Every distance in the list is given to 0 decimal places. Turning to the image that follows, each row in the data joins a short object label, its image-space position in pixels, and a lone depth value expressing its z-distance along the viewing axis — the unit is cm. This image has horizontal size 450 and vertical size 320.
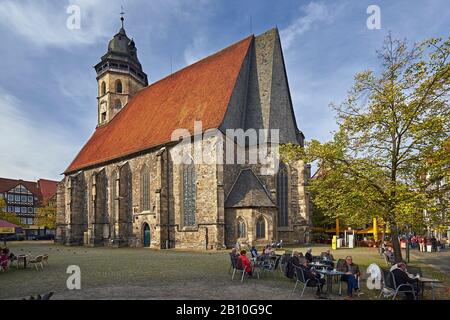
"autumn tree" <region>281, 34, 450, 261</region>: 1062
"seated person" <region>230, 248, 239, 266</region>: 1161
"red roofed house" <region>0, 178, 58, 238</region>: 5812
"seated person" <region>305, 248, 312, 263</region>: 1252
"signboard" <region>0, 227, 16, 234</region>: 1881
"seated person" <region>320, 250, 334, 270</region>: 1113
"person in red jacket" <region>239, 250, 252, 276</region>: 1112
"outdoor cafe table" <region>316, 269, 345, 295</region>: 911
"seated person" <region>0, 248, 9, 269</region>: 1291
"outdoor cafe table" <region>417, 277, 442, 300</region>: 823
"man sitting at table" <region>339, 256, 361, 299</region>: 895
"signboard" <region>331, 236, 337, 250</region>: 2333
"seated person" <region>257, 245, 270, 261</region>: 1269
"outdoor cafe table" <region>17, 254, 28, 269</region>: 1402
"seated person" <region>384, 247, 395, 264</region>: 1423
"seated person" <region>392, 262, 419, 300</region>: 801
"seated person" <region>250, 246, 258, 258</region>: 1352
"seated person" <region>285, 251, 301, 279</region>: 1030
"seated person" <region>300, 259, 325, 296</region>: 867
